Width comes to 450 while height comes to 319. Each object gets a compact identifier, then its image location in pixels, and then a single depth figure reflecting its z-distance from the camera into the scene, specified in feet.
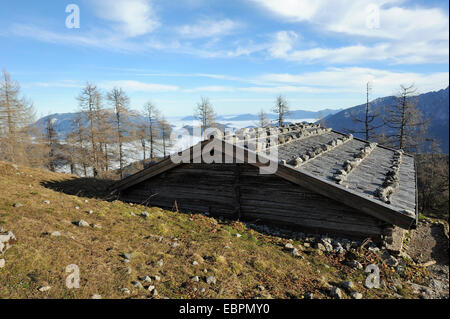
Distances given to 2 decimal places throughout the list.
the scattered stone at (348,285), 18.14
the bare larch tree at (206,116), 135.34
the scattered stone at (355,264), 21.30
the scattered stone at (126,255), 18.42
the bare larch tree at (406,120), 87.97
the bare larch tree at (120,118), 111.04
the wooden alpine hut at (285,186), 24.07
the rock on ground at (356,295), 17.15
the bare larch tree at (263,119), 137.00
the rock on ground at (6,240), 16.55
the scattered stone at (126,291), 14.57
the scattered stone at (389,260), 22.03
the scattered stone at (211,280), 16.89
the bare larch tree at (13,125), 86.58
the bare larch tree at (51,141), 113.50
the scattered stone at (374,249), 23.37
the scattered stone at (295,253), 22.47
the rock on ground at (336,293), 16.85
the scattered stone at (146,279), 15.99
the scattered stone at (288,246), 23.66
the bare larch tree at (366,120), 91.36
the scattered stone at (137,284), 15.30
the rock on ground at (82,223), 22.55
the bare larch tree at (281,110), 123.34
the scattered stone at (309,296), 16.55
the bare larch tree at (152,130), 132.71
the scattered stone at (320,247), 24.09
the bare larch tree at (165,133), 139.64
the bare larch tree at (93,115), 103.09
